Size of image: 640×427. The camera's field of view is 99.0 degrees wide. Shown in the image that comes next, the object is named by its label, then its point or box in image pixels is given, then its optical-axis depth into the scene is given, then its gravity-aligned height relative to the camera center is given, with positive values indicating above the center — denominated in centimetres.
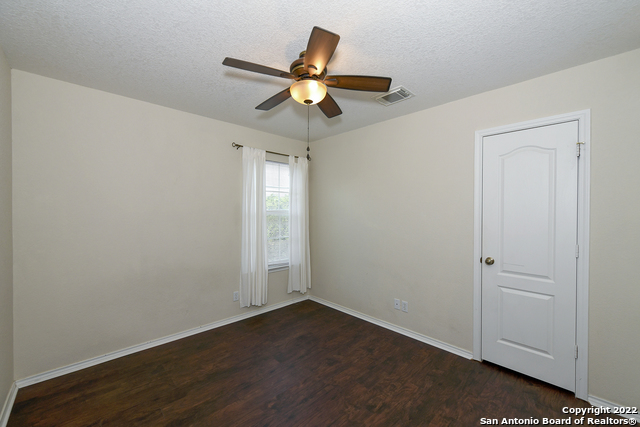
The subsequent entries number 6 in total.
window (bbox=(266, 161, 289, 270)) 405 -3
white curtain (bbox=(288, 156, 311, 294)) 419 -26
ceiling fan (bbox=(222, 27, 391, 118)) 156 +90
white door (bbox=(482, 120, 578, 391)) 221 -31
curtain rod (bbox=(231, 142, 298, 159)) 361 +88
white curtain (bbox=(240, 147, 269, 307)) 367 -24
